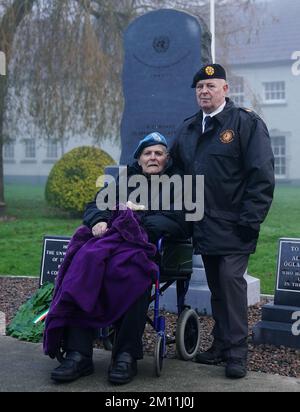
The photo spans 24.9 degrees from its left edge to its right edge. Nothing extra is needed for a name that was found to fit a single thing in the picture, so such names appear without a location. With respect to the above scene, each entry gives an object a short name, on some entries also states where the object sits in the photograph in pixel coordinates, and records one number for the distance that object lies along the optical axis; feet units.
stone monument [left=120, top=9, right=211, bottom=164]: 20.86
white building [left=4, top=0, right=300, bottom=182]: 104.63
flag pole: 29.78
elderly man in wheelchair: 13.31
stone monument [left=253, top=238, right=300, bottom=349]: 16.02
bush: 47.47
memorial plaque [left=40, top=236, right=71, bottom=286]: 19.11
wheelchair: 14.15
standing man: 13.99
